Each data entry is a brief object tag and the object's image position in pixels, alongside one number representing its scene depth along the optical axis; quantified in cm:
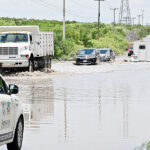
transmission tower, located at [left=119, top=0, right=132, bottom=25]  15450
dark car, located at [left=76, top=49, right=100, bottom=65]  5750
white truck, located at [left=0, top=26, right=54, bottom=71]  3703
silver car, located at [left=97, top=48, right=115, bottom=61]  6644
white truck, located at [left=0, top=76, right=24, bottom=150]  988
